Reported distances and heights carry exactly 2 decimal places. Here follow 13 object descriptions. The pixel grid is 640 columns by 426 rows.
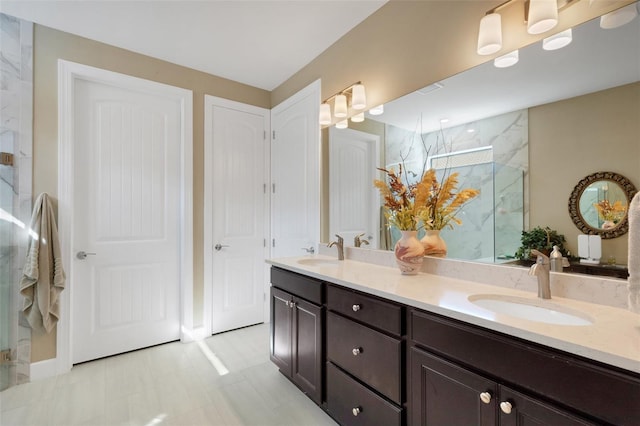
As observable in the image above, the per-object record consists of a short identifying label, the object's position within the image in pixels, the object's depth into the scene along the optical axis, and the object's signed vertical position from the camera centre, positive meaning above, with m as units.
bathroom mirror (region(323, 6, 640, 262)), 1.13 +0.56
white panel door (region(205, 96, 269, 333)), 3.03 +0.04
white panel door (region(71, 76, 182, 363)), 2.46 -0.05
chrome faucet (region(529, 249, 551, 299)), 1.18 -0.23
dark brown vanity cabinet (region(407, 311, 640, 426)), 0.76 -0.51
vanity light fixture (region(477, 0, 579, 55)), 1.24 +0.85
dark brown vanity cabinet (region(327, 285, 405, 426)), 1.29 -0.70
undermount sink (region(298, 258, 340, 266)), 2.25 -0.37
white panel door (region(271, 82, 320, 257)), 2.71 +0.40
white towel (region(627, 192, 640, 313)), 0.84 -0.13
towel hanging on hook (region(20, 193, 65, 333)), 2.11 -0.41
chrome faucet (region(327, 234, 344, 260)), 2.30 -0.25
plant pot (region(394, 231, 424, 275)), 1.65 -0.22
